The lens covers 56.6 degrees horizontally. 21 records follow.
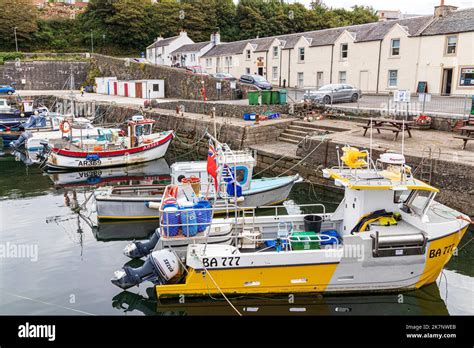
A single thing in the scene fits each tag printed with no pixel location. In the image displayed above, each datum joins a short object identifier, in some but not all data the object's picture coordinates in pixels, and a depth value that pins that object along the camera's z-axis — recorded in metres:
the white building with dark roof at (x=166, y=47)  53.12
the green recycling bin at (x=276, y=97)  25.61
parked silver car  25.83
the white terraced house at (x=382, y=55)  26.45
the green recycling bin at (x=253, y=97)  25.48
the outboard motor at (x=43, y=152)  24.00
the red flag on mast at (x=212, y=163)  10.14
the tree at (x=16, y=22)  54.97
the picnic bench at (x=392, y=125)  17.98
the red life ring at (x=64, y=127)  24.02
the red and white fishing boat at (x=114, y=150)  21.73
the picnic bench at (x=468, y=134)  15.54
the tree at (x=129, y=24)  60.28
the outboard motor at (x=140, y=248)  11.09
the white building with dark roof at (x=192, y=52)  47.53
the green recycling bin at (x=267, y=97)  25.48
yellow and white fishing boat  8.97
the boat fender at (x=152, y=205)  13.82
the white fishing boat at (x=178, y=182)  13.54
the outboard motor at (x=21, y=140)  27.59
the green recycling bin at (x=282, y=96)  25.58
